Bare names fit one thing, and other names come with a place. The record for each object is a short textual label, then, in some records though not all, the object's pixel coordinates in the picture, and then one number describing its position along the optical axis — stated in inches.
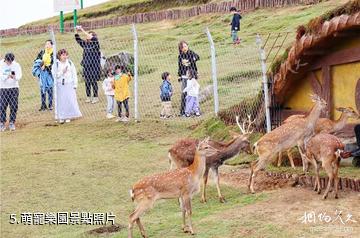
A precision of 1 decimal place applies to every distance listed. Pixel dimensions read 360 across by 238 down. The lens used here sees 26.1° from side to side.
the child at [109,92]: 660.1
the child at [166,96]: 650.8
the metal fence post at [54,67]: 661.5
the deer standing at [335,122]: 434.6
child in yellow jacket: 649.0
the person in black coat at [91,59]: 705.4
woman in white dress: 661.3
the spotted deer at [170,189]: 324.2
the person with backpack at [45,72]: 701.3
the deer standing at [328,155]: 362.3
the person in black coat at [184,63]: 650.8
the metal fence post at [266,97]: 507.2
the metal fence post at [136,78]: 646.5
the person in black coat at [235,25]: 1029.8
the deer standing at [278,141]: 401.1
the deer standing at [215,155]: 407.8
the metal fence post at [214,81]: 608.8
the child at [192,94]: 645.3
